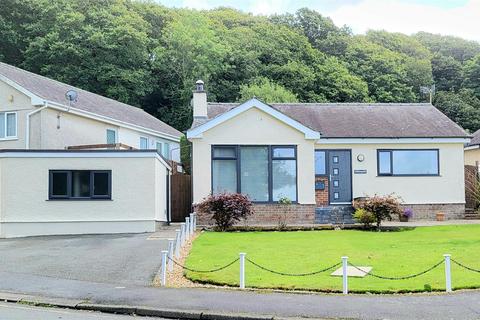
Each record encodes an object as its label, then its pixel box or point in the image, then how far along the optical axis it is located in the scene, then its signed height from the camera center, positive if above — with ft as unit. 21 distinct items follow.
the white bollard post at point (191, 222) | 66.05 -4.33
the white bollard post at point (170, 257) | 42.27 -5.28
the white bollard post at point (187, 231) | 59.63 -4.79
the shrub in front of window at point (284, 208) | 76.95 -3.17
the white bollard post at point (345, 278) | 34.01 -5.66
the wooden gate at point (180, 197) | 85.51 -1.71
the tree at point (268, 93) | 140.46 +23.08
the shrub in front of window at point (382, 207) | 69.56 -2.86
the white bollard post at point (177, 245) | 47.22 -5.08
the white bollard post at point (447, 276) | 33.99 -5.59
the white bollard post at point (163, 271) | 37.81 -5.71
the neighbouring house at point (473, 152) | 107.14 +5.97
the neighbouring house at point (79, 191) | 68.18 -0.52
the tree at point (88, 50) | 161.27 +39.43
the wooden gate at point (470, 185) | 85.56 -0.36
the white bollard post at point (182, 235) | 52.81 -4.65
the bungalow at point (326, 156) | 77.66 +4.01
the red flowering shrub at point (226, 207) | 69.56 -2.71
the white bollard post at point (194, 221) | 70.48 -4.52
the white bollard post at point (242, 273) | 36.34 -5.62
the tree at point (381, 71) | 189.78 +39.10
